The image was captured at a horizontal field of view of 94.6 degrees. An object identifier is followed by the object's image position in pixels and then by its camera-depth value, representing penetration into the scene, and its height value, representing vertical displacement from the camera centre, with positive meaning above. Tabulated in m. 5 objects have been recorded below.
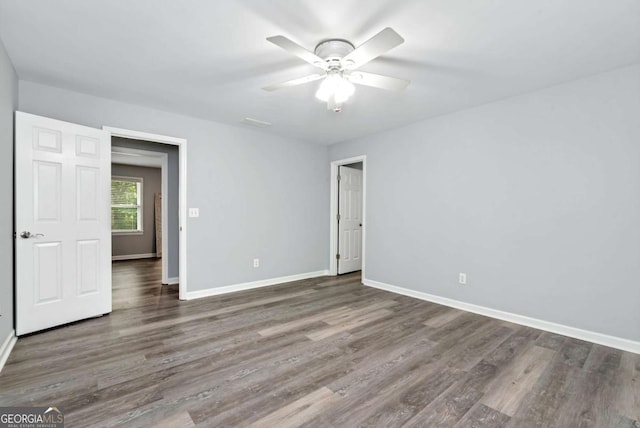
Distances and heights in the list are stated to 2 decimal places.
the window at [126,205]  7.34 +0.13
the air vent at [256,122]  4.00 +1.23
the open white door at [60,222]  2.67 -0.12
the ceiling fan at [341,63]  1.82 +1.04
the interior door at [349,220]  5.48 -0.16
